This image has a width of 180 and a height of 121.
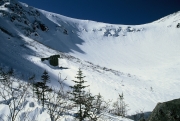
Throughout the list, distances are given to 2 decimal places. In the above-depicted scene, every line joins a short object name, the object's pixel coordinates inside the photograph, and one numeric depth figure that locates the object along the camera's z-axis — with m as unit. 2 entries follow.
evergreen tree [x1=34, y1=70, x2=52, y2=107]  6.03
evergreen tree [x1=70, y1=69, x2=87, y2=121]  4.40
